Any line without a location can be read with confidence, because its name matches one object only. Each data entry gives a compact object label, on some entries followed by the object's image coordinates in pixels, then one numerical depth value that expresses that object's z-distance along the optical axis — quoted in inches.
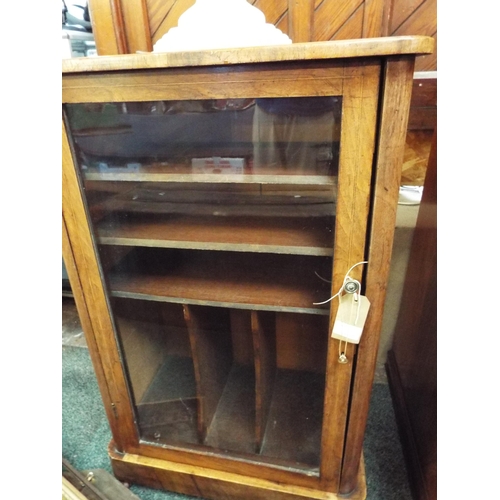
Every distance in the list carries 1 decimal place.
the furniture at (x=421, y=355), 33.6
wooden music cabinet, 20.9
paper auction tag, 24.6
